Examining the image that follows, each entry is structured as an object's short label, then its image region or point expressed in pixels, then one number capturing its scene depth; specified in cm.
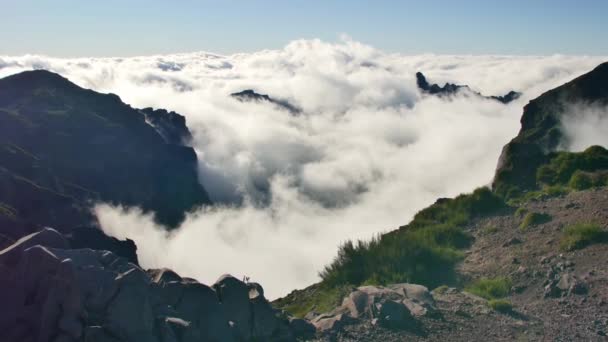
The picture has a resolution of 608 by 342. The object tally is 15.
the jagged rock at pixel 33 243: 875
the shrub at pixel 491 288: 1269
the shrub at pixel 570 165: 1984
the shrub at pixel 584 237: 1368
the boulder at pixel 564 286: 1168
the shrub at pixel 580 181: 1825
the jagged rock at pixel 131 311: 830
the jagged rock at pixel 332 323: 1039
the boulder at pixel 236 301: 984
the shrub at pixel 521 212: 1713
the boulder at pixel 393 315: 1051
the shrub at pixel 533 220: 1611
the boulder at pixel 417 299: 1107
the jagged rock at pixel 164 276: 1009
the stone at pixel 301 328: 1025
